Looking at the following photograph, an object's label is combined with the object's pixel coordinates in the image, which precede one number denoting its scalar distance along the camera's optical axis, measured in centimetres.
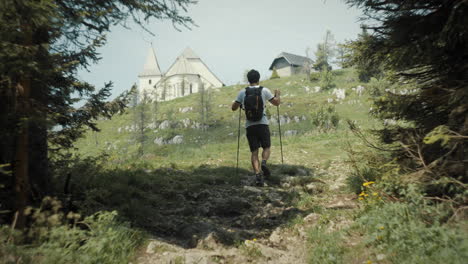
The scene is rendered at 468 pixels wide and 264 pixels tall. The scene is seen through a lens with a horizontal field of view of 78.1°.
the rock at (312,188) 642
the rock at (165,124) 4424
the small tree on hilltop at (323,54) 7600
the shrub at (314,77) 6300
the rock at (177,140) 3781
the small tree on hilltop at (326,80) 5484
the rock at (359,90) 4494
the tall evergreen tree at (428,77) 348
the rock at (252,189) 639
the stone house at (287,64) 8731
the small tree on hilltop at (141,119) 3672
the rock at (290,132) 3296
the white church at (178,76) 7550
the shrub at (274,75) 7898
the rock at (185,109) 5161
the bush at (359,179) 550
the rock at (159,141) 3844
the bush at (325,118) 2233
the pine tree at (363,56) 499
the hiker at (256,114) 686
